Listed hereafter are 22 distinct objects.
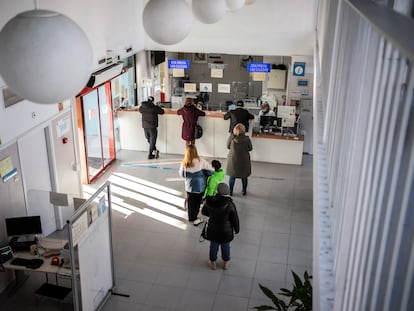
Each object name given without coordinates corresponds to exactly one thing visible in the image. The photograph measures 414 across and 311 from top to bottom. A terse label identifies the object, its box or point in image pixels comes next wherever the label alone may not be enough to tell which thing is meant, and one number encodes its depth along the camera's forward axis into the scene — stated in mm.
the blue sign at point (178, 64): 13438
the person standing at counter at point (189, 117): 10609
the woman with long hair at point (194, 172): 7441
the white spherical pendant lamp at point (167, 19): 3551
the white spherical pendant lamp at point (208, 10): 4660
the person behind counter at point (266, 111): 11151
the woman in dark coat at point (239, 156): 8672
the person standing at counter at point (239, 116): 10297
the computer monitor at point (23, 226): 6156
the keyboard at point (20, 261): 5789
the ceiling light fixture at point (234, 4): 6016
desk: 5656
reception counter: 10820
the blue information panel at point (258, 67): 12836
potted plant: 3918
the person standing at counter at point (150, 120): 10680
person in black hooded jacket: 6141
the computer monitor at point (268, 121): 10945
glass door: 9695
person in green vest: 7262
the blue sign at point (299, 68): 11084
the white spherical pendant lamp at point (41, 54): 1913
